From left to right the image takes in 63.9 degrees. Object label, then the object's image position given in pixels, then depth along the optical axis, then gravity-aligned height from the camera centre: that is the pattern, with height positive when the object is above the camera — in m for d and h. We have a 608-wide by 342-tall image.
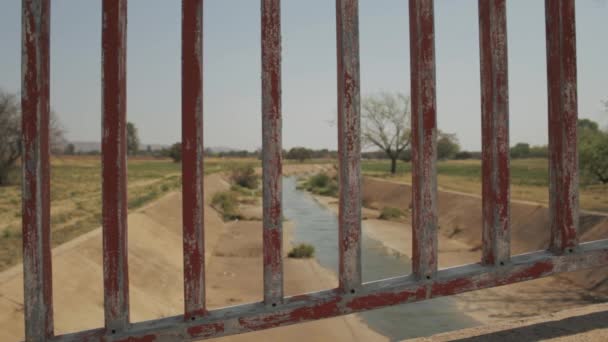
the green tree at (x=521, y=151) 101.64 +2.37
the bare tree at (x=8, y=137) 34.19 +2.24
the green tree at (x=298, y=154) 138.25 +3.13
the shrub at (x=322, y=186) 44.59 -2.17
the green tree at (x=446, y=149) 86.37 +2.83
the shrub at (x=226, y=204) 26.61 -2.26
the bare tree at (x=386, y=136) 54.09 +3.36
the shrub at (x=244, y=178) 49.34 -1.26
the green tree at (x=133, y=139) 124.79 +7.51
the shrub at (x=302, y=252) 15.52 -2.79
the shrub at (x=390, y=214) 26.20 -2.73
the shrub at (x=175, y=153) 98.38 +2.83
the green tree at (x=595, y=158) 22.31 +0.12
